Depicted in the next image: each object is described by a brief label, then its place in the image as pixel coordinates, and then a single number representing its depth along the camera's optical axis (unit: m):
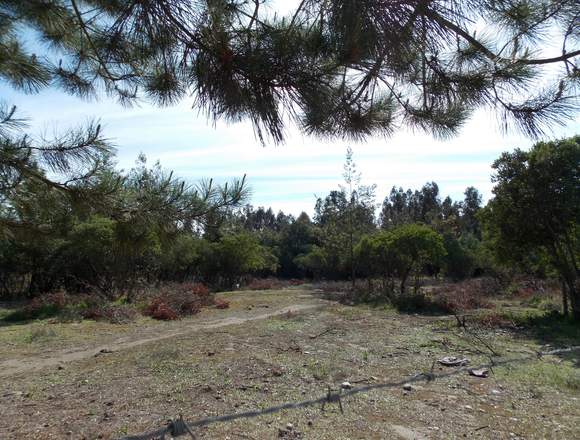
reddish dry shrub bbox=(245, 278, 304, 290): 22.22
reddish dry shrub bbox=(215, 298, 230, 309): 12.64
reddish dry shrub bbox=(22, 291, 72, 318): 10.30
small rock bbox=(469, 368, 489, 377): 4.88
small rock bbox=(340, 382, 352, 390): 4.36
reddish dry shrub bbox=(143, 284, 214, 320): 10.55
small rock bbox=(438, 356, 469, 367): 5.35
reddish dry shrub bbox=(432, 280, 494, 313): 11.41
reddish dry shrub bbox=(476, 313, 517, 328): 8.47
